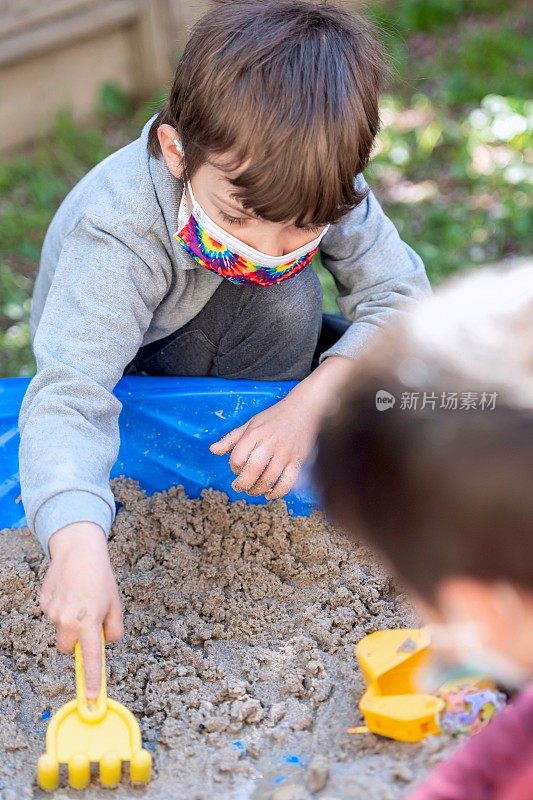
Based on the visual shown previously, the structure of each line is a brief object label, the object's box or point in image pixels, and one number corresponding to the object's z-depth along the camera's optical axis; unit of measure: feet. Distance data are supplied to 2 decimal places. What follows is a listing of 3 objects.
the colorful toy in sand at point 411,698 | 5.73
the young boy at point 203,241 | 5.80
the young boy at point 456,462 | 4.56
